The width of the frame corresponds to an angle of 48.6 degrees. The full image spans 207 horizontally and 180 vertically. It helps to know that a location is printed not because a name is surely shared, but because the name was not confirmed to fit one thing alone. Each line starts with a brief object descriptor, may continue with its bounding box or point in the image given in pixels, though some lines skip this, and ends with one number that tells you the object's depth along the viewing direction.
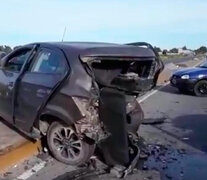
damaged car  3.36
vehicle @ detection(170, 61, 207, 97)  8.85
